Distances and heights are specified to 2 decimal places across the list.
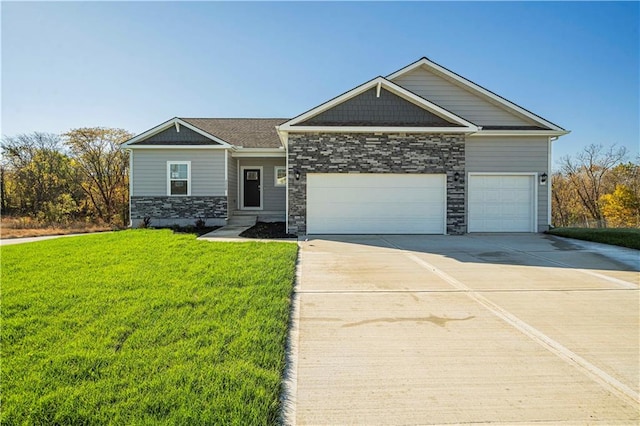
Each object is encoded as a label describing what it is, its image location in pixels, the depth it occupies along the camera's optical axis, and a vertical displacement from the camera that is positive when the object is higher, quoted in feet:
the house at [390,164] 36.63 +5.26
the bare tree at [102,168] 62.64 +7.82
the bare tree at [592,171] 86.94 +10.06
